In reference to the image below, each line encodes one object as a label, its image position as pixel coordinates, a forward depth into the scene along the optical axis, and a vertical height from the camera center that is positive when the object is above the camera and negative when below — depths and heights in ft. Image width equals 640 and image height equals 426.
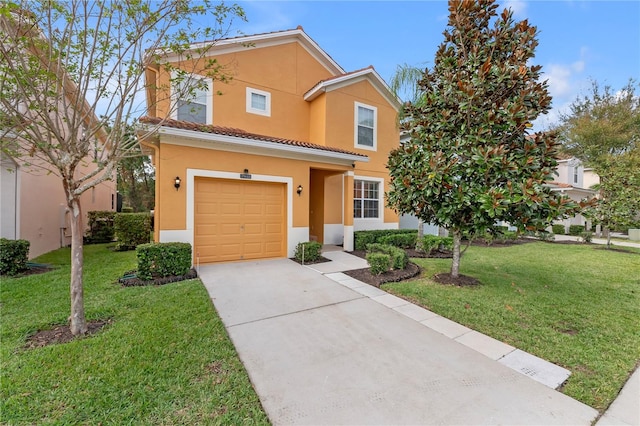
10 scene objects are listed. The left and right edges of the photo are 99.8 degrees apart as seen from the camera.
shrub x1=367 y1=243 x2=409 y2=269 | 24.32 -3.96
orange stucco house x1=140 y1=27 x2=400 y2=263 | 24.47 +5.91
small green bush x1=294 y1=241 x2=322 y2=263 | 27.90 -4.24
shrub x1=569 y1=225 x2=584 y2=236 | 64.08 -3.57
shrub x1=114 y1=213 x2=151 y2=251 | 37.09 -2.85
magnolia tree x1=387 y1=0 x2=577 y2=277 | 16.99 +5.49
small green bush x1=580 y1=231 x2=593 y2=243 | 49.61 -4.09
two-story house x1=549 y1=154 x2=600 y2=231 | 68.25 +10.31
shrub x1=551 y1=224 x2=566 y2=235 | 65.67 -3.62
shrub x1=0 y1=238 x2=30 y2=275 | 22.43 -4.15
